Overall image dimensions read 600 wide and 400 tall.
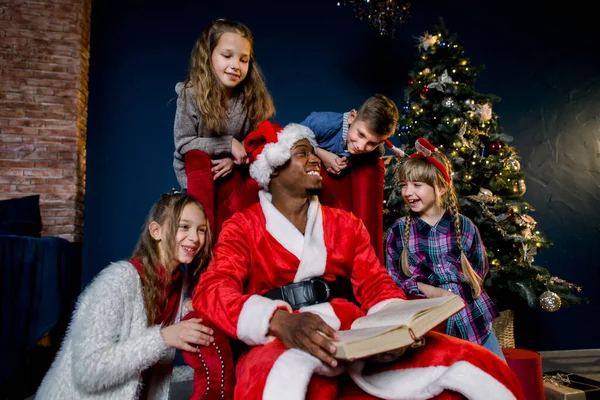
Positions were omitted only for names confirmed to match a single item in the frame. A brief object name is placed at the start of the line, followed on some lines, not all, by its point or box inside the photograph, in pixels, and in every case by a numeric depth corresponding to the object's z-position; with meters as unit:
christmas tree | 3.68
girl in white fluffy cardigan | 1.70
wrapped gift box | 3.01
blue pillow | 3.65
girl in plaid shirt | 2.51
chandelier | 4.44
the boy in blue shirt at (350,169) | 2.52
